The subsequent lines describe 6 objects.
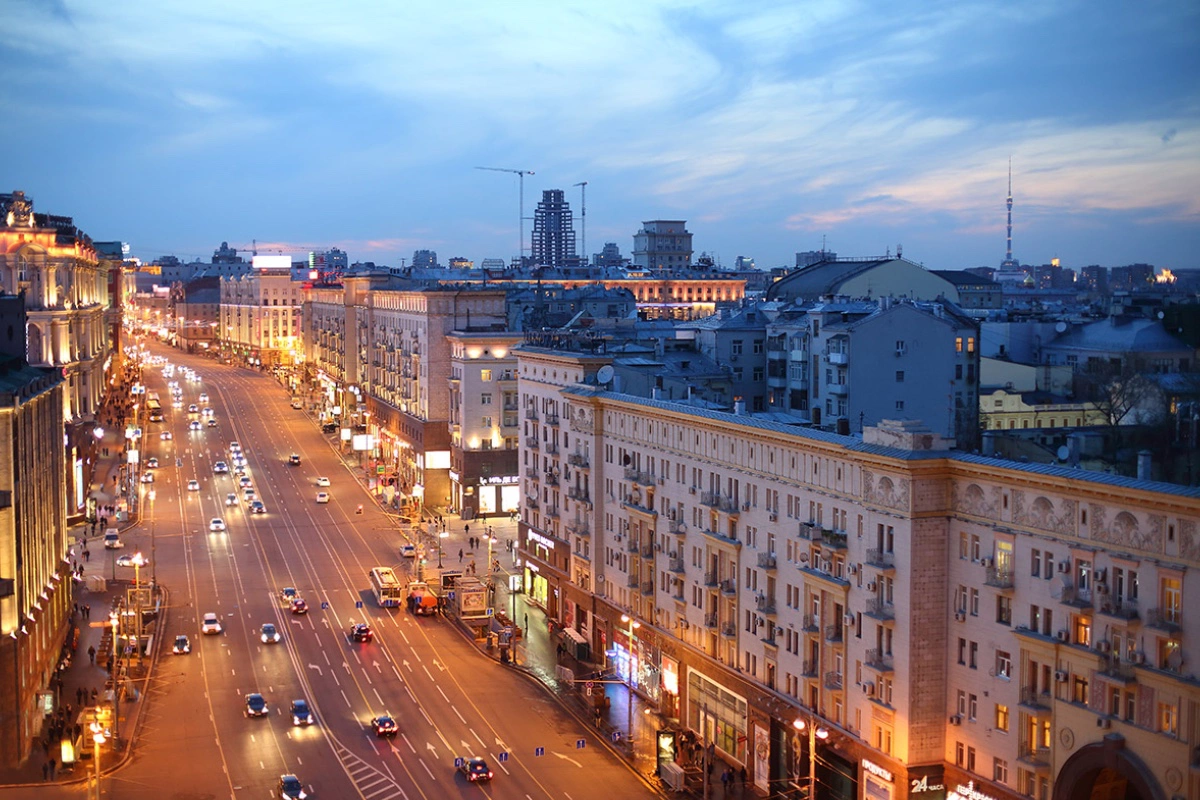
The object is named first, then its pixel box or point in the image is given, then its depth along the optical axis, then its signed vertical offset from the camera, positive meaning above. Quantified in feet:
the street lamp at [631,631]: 228.96 -54.73
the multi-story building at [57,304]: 412.16 -1.41
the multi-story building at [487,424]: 404.36 -35.70
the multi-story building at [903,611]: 129.59 -35.33
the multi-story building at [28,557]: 195.72 -40.91
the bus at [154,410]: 613.11 -48.54
